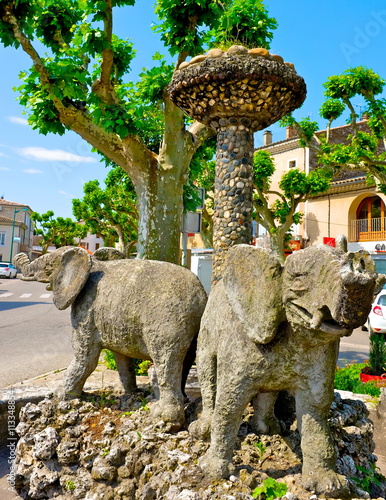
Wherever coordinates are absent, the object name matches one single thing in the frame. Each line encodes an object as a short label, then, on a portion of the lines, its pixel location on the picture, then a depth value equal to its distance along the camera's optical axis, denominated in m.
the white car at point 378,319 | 10.56
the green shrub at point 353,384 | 5.58
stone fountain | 3.43
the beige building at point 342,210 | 21.03
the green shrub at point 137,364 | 5.91
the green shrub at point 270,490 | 2.22
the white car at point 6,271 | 33.91
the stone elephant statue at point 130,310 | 2.89
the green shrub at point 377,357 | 6.61
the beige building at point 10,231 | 47.66
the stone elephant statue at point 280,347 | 2.04
